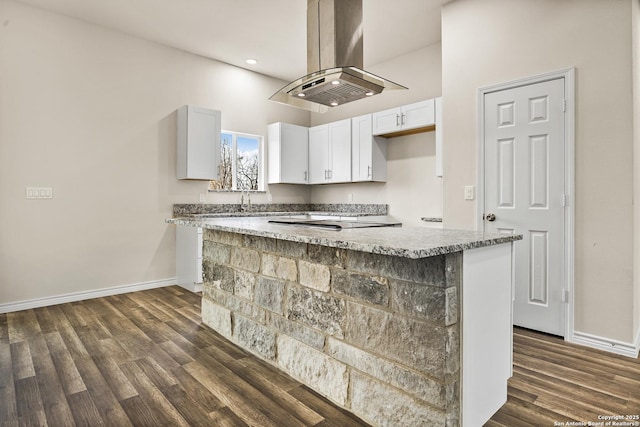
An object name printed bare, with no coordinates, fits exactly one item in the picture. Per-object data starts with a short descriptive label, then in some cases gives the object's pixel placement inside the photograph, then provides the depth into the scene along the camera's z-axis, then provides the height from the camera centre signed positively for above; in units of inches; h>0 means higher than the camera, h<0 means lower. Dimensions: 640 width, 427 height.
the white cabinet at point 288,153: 208.7 +33.5
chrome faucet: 202.5 +2.7
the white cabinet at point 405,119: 159.6 +42.4
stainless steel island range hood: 93.8 +41.1
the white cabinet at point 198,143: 172.2 +32.6
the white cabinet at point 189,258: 159.8 -22.2
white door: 108.7 +7.0
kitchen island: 55.2 -19.7
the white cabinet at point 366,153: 184.7 +29.9
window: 201.3 +27.5
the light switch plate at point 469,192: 127.0 +6.3
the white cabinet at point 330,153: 196.2 +32.8
